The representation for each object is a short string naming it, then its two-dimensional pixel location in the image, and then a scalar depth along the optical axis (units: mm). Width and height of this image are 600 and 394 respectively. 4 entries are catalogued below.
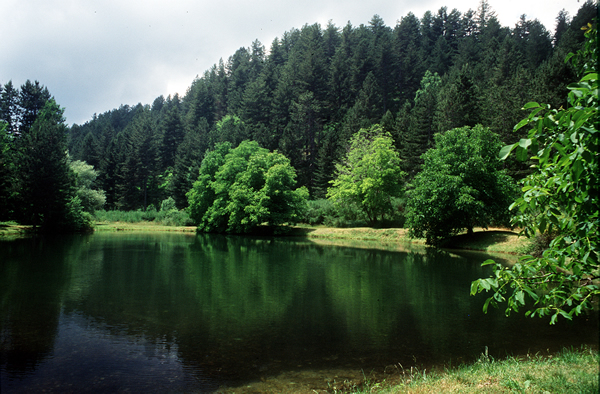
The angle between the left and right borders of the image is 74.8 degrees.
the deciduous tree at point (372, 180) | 45281
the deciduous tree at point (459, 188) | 29047
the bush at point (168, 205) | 69606
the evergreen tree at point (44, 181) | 40000
